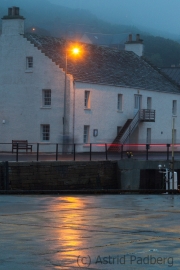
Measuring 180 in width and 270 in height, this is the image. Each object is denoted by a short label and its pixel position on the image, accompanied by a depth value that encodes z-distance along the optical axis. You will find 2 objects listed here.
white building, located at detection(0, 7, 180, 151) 51.88
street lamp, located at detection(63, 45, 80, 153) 48.46
